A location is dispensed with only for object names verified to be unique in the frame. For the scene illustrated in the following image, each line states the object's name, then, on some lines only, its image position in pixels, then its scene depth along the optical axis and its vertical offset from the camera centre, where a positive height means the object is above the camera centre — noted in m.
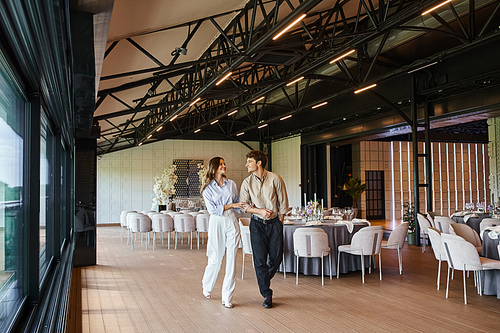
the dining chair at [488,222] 7.17 -0.76
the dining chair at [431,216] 9.05 -0.83
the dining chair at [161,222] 10.30 -0.96
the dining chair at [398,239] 6.64 -0.95
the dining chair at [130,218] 10.54 -0.87
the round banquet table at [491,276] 5.36 -1.28
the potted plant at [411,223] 10.55 -1.12
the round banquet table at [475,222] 8.45 -0.89
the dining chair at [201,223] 10.46 -1.01
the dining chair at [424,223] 8.93 -0.96
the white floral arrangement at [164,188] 16.36 -0.15
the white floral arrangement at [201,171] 18.39 +0.57
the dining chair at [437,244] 5.62 -0.90
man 4.96 -0.39
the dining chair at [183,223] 10.31 -0.99
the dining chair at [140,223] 10.27 -0.97
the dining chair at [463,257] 4.94 -0.95
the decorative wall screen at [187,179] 18.97 +0.22
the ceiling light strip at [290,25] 4.51 +1.81
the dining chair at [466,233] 6.55 -0.86
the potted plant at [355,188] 17.53 -0.31
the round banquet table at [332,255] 6.73 -1.24
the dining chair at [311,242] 6.12 -0.91
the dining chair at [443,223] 7.74 -0.83
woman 5.01 -0.49
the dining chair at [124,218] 11.80 -0.96
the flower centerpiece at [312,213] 7.46 -0.57
